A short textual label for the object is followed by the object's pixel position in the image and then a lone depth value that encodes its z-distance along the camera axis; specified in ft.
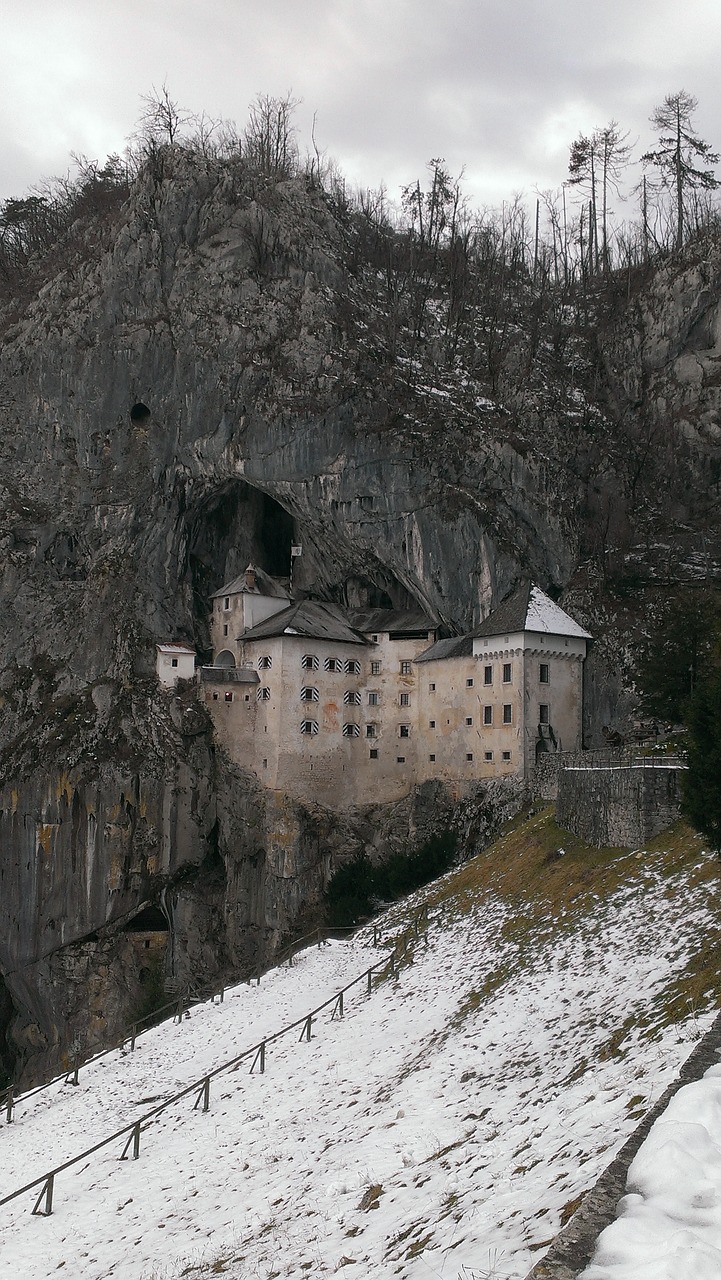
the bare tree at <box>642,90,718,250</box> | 256.32
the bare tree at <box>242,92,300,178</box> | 248.52
